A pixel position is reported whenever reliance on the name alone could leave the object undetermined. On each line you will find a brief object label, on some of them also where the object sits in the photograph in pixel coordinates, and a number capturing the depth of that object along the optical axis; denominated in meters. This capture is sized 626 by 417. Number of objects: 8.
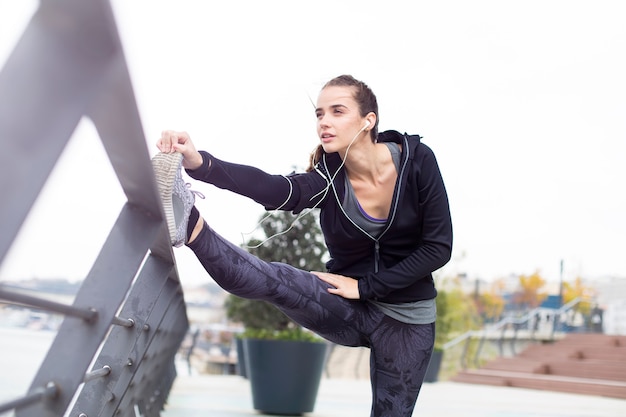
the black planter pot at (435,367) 14.75
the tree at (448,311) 15.99
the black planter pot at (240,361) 11.19
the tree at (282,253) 6.52
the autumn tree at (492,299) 39.50
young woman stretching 2.60
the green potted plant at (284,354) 6.07
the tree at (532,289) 40.56
